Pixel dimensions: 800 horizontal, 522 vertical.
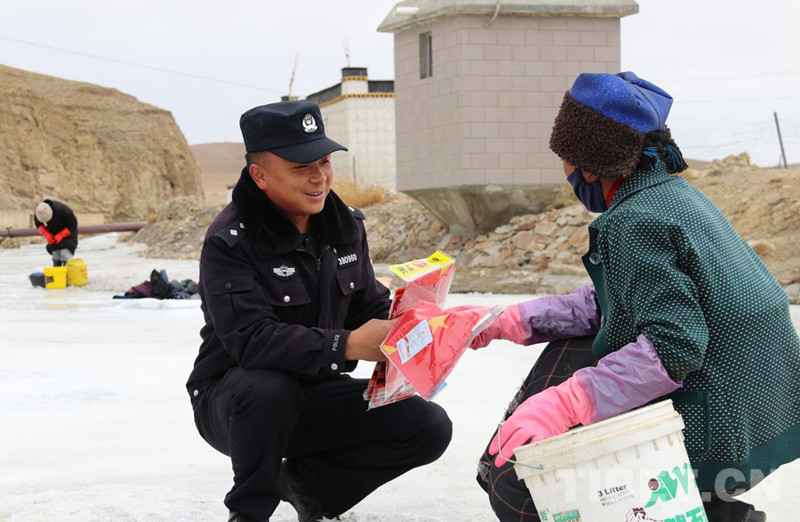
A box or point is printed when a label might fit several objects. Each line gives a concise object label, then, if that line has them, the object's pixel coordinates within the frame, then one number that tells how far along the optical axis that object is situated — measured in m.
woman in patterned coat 1.77
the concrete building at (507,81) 11.29
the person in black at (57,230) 12.05
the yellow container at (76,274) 11.51
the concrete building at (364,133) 22.70
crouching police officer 2.22
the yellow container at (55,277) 11.27
